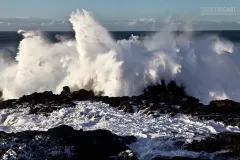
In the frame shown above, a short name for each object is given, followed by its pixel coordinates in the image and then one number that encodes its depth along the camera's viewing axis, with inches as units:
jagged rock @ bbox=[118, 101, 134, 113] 987.3
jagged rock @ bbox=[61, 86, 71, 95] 1193.4
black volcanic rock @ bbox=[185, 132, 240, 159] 721.0
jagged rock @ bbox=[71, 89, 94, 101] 1098.1
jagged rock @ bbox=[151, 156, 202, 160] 679.7
